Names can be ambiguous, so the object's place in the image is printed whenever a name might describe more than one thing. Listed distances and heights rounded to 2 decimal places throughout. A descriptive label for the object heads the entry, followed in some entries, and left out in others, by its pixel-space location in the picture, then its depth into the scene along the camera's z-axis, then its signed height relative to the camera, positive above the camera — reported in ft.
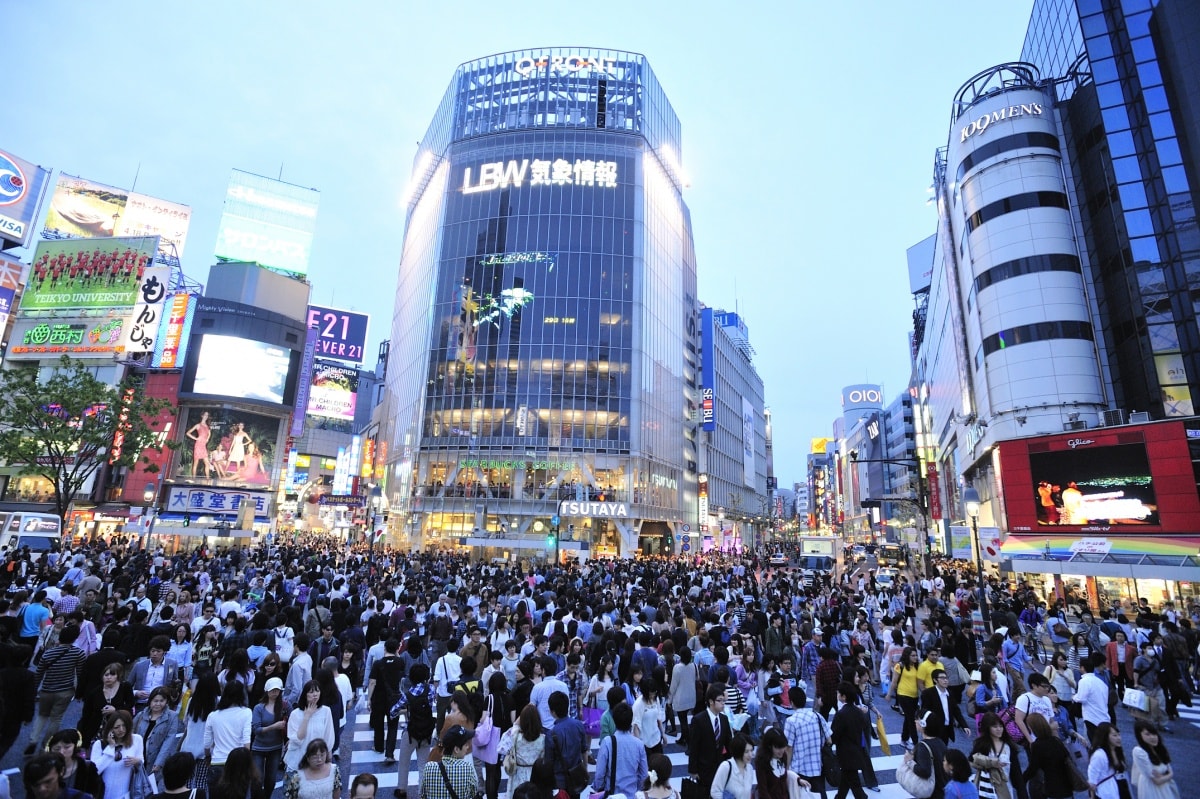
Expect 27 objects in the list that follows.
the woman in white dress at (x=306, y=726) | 19.94 -5.93
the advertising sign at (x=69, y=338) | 169.68 +53.60
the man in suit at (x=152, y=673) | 25.40 -5.60
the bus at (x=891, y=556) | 186.19 -0.24
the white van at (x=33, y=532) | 91.50 +0.16
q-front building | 179.63 +69.47
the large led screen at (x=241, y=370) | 176.35 +48.37
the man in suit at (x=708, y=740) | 21.76 -6.74
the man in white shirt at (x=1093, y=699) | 26.50 -5.93
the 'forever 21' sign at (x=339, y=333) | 255.50 +86.39
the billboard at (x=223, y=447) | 176.35 +25.79
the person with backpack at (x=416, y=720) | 24.30 -6.88
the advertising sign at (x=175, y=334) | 179.32 +58.73
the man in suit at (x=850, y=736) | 22.54 -6.57
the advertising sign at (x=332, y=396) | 301.43 +70.79
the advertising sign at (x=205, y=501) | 171.22 +10.26
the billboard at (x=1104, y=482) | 85.05 +11.54
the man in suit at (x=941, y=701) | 25.86 -6.12
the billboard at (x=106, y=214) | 194.29 +103.21
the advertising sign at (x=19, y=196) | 162.81 +88.94
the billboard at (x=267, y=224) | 216.13 +112.14
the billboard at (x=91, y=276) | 170.91 +71.05
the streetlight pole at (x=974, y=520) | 62.90 +5.12
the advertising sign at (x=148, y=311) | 170.50 +61.82
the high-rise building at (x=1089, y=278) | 91.40 +47.00
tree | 101.40 +18.92
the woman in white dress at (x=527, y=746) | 19.74 -6.35
